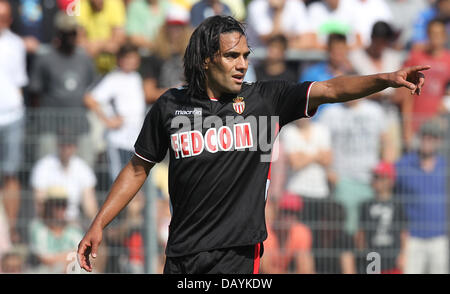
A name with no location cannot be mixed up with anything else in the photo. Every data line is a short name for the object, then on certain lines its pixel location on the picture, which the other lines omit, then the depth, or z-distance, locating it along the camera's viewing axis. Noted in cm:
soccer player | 588
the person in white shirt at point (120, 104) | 973
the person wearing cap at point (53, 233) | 958
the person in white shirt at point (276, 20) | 1206
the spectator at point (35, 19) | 1180
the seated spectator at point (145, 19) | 1191
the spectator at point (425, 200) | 953
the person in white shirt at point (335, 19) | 1198
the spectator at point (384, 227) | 949
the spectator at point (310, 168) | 952
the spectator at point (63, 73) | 1105
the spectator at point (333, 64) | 1123
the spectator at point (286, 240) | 949
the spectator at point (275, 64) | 1129
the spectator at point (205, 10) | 1173
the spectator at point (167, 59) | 1107
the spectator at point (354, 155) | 952
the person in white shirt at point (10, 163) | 970
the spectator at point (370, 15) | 1205
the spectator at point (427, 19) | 1187
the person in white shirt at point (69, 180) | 964
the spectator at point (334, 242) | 946
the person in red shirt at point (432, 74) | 1113
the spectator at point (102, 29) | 1166
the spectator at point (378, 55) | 1151
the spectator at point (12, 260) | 963
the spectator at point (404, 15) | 1232
